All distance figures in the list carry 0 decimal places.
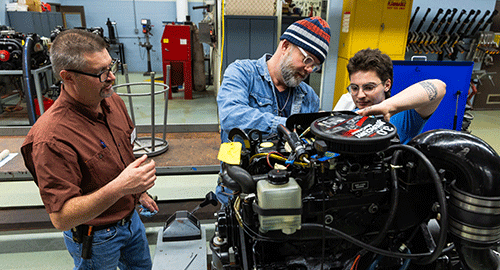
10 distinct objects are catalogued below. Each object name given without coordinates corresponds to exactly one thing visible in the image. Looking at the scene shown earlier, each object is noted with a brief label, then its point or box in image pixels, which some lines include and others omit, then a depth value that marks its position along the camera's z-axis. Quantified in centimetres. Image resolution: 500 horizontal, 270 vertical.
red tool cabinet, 579
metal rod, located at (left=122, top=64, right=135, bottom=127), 279
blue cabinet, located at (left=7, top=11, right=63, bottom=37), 638
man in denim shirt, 114
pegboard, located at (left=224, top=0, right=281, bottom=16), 368
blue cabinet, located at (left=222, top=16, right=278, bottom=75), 371
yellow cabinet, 436
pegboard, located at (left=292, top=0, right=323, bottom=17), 525
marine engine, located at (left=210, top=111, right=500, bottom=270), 71
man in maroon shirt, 109
